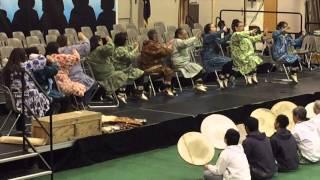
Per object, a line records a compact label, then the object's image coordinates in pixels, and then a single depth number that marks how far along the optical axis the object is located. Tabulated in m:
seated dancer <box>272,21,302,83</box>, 11.75
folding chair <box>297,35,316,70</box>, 13.77
